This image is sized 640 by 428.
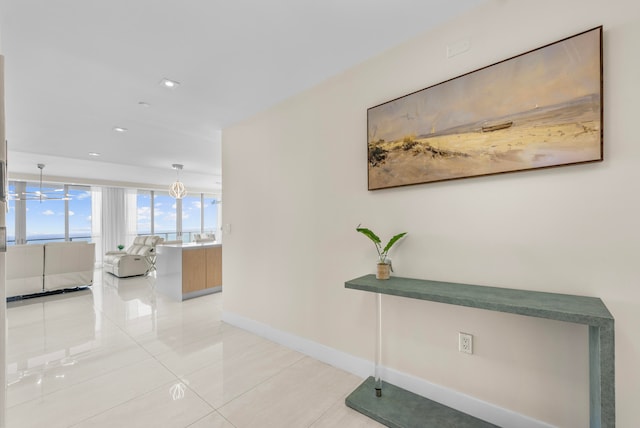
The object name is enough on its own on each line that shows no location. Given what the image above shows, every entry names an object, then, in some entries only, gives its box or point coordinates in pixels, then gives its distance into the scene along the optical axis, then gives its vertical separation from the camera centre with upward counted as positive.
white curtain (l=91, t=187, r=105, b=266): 8.20 +0.03
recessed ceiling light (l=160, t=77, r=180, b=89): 2.46 +1.21
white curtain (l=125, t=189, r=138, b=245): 8.78 +0.06
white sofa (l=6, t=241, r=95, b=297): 4.46 -0.88
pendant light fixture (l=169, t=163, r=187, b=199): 5.97 +0.57
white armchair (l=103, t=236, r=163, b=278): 6.26 -1.02
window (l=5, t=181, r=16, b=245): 6.85 -0.04
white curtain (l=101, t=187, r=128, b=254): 8.27 -0.09
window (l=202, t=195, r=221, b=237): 10.82 +0.07
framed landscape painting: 1.33 +0.55
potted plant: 1.86 -0.30
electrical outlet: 1.70 -0.80
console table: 1.08 -0.52
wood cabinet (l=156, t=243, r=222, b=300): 4.50 -0.93
